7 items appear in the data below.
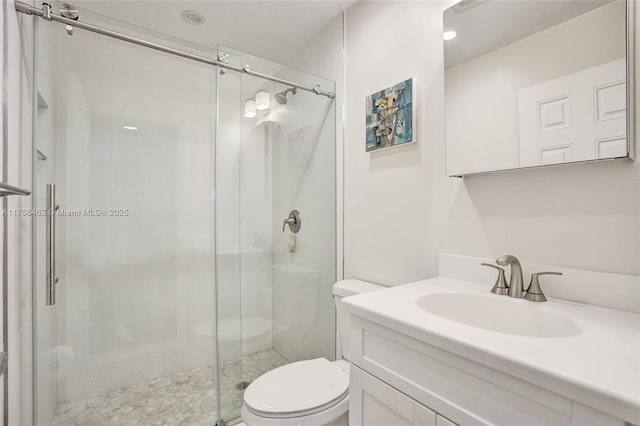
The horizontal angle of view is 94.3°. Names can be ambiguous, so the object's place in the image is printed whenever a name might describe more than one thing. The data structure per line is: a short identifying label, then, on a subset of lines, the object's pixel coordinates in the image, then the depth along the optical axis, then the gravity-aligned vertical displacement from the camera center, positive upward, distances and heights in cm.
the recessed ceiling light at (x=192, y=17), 185 +125
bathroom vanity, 54 -33
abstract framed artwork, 145 +50
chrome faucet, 100 -21
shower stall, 152 -7
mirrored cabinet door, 88 +44
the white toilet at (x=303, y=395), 115 -77
